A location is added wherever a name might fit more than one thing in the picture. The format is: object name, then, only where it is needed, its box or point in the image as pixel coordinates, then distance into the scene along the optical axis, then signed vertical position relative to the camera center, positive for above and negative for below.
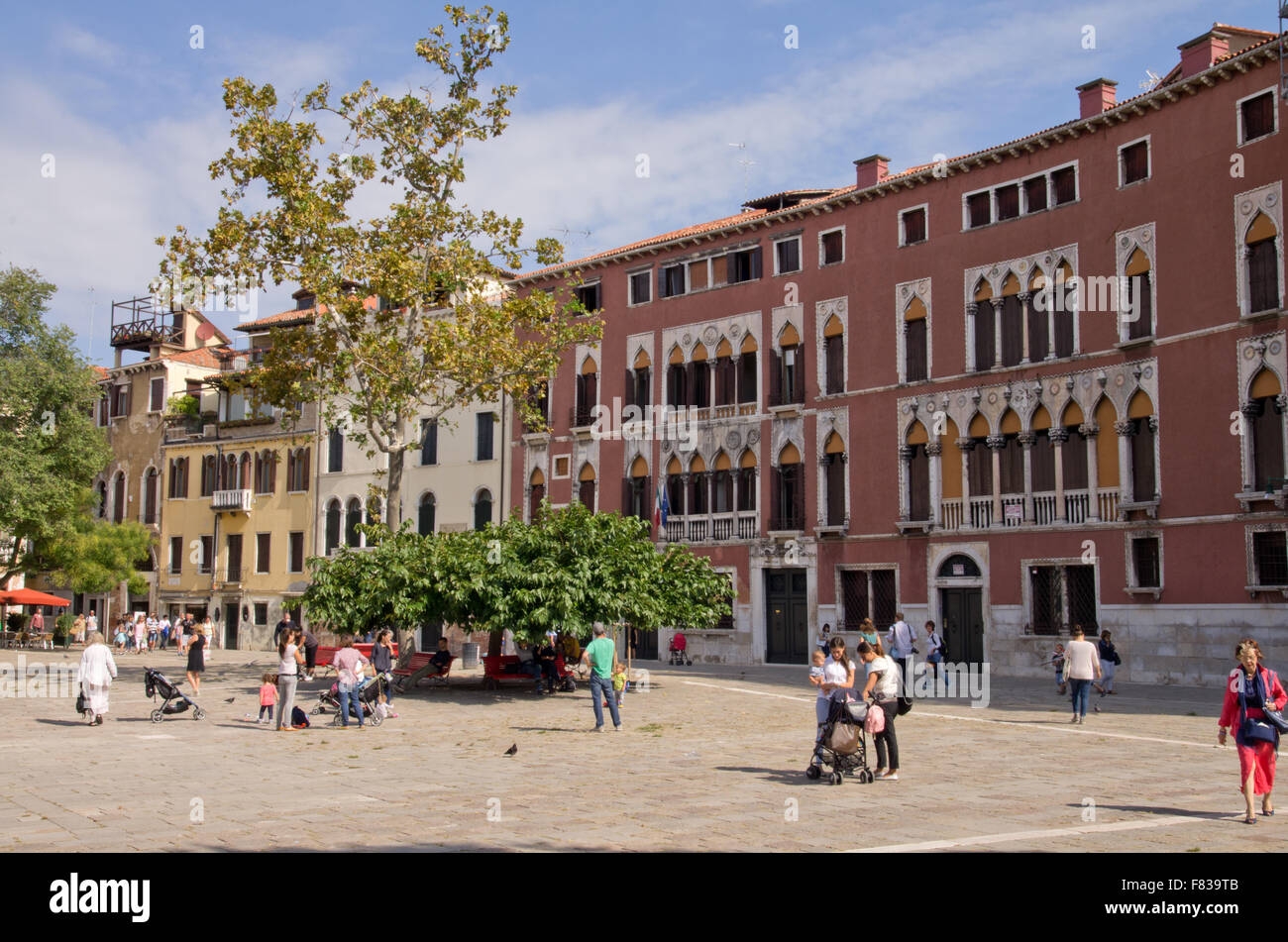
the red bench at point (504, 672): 25.02 -1.64
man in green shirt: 17.72 -1.11
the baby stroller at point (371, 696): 19.37 -1.65
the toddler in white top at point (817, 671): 13.14 -0.90
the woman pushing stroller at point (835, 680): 12.98 -0.98
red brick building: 26.25 +5.25
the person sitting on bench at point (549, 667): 24.53 -1.50
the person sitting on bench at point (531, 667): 24.40 -1.53
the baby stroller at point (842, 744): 12.71 -1.63
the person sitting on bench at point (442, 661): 25.45 -1.41
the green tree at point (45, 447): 45.47 +5.89
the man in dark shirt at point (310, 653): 26.91 -1.30
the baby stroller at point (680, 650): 37.50 -1.85
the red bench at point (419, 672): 25.25 -1.66
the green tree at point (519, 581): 22.42 +0.22
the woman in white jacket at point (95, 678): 18.67 -1.24
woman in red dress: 10.47 -1.08
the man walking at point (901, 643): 24.47 -1.11
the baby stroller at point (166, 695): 19.58 -1.61
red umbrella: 46.22 -0.02
